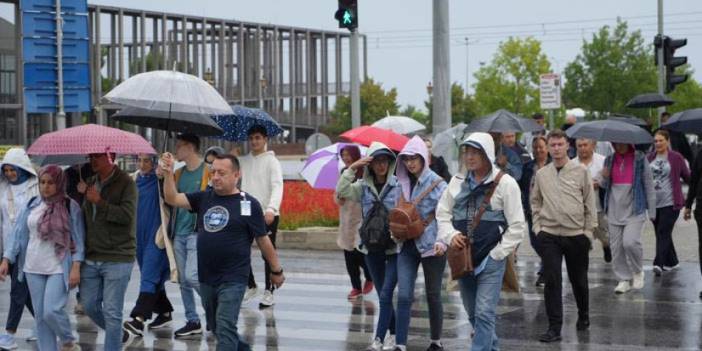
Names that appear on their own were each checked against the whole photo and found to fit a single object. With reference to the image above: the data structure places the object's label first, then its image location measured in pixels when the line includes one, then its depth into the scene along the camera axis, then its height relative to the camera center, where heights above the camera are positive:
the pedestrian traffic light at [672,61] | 27.34 +2.28
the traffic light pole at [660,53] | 28.78 +2.57
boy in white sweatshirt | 12.56 -0.02
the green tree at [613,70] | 63.09 +4.83
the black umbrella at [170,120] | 10.30 +0.41
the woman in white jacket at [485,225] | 9.05 -0.41
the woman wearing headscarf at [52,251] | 9.19 -0.57
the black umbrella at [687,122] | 15.09 +0.53
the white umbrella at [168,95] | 9.95 +0.59
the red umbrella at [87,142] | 9.02 +0.20
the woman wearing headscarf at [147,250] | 11.30 -0.70
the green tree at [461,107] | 82.69 +3.96
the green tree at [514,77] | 69.94 +5.07
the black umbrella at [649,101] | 23.34 +1.20
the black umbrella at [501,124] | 13.80 +0.49
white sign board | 30.03 +1.75
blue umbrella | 12.34 +0.46
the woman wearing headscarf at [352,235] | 12.73 -0.68
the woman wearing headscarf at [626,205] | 13.46 -0.39
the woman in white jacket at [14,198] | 10.77 -0.23
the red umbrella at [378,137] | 11.72 +0.29
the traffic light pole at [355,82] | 20.53 +1.41
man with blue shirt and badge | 8.58 -0.49
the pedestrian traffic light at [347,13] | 19.44 +2.36
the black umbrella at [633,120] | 17.08 +0.65
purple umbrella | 14.56 +0.01
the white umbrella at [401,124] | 16.46 +0.57
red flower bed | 20.89 -0.69
